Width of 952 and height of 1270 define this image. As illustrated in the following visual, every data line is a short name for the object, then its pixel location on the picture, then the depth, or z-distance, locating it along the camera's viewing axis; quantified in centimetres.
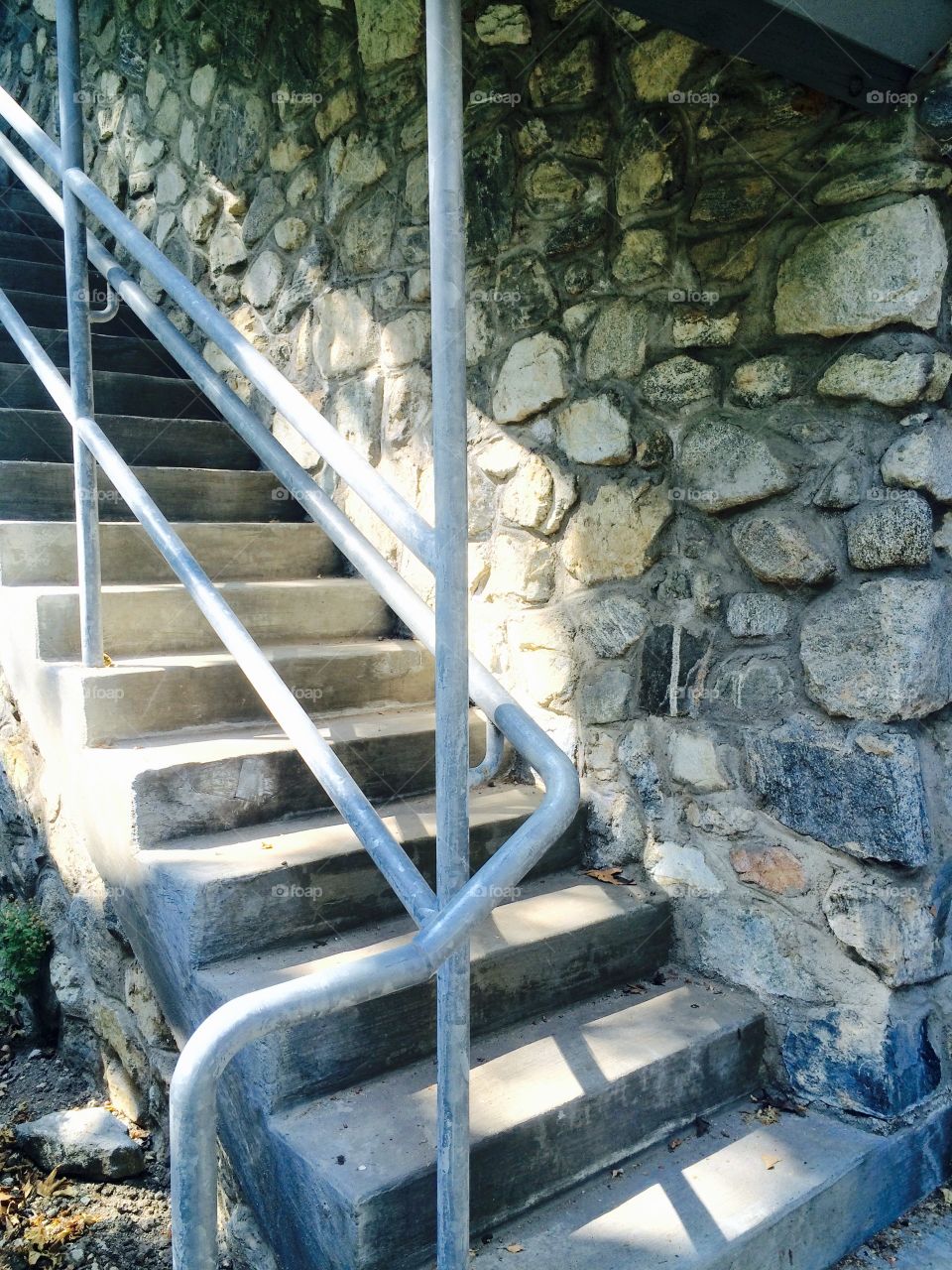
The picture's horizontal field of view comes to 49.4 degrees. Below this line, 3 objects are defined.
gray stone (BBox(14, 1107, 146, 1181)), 187
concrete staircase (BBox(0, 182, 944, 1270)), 160
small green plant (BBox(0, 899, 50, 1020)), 229
